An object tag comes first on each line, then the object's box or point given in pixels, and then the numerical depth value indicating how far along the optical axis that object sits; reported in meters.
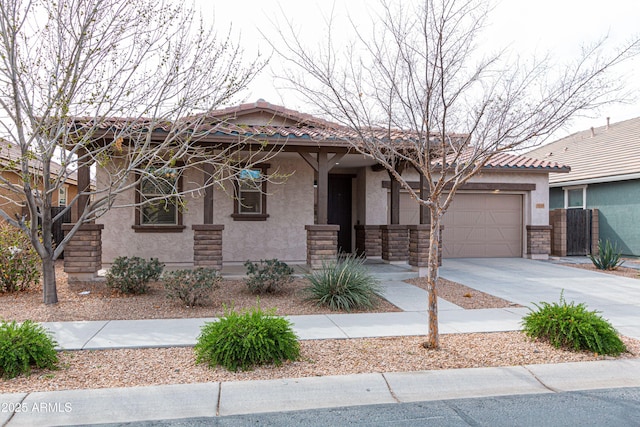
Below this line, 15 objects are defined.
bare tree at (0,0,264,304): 7.17
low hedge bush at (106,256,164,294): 9.02
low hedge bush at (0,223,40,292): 9.19
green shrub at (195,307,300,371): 5.15
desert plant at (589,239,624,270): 13.40
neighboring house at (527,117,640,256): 16.83
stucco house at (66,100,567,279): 10.80
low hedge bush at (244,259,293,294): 9.12
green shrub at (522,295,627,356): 5.79
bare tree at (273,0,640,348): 5.93
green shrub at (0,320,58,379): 4.78
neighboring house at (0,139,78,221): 7.64
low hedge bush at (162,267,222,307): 8.07
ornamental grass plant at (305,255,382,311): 8.15
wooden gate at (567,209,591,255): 17.52
